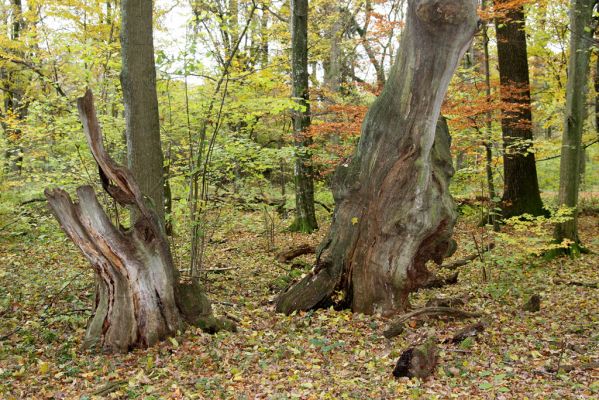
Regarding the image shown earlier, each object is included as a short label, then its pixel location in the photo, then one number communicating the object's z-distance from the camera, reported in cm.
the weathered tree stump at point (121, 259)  473
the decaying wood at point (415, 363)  449
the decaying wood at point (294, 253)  941
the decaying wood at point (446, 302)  648
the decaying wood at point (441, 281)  775
